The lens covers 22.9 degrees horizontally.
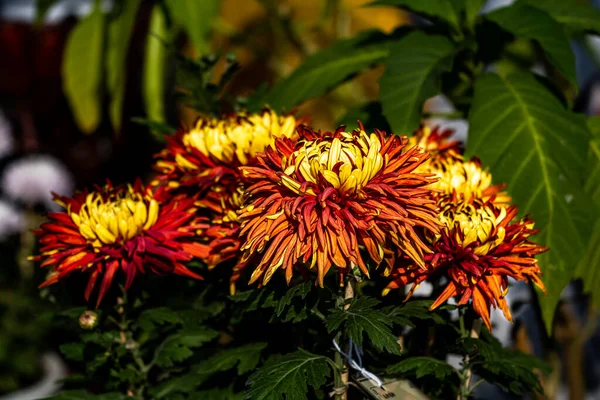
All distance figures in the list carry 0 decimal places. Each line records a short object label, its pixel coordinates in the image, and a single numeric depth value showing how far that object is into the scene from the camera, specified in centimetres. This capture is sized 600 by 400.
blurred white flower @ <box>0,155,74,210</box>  247
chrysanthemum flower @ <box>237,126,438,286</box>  90
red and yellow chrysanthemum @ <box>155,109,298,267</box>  101
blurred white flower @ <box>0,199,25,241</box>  216
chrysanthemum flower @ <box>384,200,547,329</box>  94
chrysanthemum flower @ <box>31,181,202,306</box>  99
